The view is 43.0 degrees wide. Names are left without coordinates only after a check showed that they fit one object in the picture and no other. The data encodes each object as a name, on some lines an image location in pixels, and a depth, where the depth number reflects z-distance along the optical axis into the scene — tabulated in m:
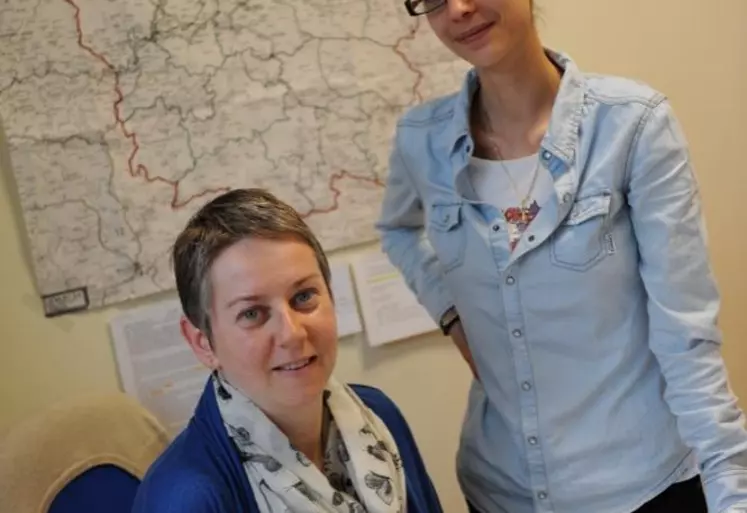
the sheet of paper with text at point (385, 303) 1.97
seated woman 1.14
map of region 1.72
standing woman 1.19
